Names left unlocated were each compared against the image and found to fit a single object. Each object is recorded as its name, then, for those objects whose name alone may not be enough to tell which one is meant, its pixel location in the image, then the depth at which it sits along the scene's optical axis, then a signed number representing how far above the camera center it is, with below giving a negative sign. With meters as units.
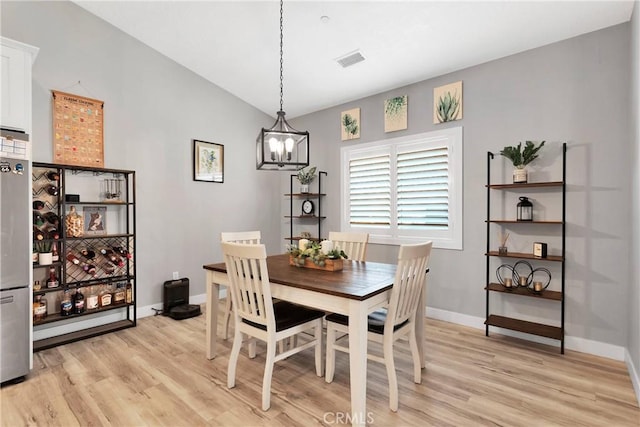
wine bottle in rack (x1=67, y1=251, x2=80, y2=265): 3.27 -0.51
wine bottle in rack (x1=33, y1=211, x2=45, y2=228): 3.02 -0.11
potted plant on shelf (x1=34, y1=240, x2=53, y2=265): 3.00 -0.41
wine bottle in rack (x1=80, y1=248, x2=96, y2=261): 3.40 -0.47
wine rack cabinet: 3.11 -0.38
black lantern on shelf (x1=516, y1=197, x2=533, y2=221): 3.04 +0.00
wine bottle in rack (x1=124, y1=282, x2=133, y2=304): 3.60 -0.96
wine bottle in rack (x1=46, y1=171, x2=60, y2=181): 3.14 +0.31
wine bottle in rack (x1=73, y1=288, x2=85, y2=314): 3.26 -0.96
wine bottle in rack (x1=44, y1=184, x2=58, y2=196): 3.14 +0.18
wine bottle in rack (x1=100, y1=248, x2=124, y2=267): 3.53 -0.52
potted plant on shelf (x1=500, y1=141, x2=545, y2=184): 2.97 +0.49
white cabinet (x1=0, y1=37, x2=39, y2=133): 2.40 +0.93
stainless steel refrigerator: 2.34 -0.37
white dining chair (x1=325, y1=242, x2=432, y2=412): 2.06 -0.77
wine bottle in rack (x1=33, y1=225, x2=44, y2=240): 2.95 -0.24
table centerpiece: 2.62 -0.39
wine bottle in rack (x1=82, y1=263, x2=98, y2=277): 3.38 -0.63
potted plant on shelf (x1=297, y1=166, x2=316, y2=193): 4.86 +0.48
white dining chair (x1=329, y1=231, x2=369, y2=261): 3.28 -0.35
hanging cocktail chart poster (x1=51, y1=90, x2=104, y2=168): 3.23 +0.80
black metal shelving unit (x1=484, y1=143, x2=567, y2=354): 2.88 -0.58
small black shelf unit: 4.84 +0.00
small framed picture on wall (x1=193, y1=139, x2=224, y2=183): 4.37 +0.65
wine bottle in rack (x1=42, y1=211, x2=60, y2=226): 3.11 -0.10
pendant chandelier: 2.50 +0.49
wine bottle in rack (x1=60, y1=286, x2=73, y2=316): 3.20 -0.95
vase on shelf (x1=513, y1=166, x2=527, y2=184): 3.01 +0.32
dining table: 1.91 -0.56
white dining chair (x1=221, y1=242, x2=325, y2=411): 2.10 -0.75
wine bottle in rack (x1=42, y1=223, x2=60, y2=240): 3.04 -0.22
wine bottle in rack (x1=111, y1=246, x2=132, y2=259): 3.57 -0.48
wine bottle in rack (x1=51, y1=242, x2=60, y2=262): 3.11 -0.43
